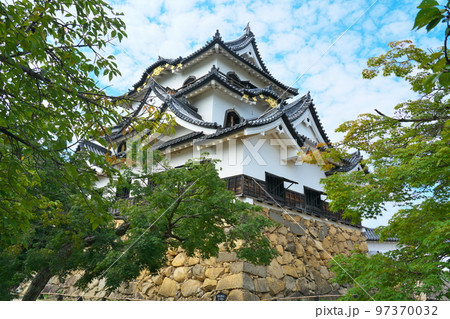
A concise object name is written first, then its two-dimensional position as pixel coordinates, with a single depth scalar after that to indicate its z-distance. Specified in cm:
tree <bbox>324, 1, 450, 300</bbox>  430
